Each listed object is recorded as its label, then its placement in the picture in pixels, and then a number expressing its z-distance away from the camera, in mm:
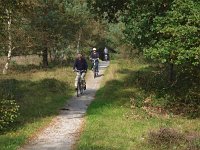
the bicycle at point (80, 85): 22741
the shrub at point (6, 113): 14297
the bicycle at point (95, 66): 30459
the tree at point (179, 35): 15898
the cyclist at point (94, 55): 31483
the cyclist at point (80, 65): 23078
